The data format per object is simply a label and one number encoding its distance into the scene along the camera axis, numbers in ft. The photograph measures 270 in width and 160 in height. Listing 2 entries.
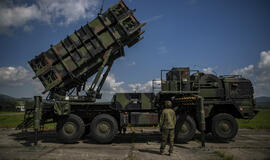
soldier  20.44
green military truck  26.76
